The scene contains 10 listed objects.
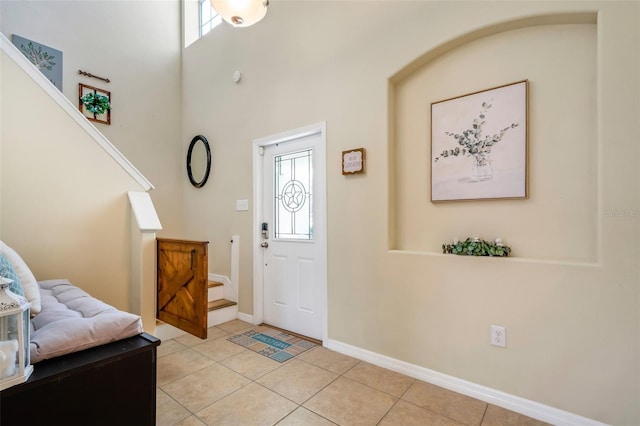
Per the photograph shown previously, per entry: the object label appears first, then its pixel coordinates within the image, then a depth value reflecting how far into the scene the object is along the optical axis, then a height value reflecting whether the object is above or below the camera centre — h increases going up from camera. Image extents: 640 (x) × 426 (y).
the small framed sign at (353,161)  2.53 +0.42
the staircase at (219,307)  3.32 -1.09
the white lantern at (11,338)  0.99 -0.43
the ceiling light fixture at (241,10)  1.92 +1.30
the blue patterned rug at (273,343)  2.65 -1.25
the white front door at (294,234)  2.97 -0.25
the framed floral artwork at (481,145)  1.97 +0.46
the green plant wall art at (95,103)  3.63 +1.32
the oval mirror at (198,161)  4.04 +0.69
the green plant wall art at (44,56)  3.25 +1.72
